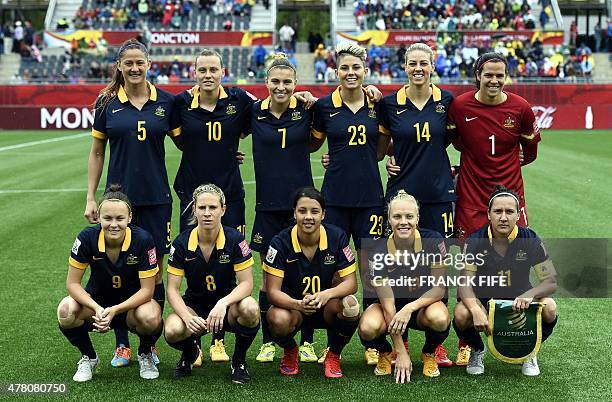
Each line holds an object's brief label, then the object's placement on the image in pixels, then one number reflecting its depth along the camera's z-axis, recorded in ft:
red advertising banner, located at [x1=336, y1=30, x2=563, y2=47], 116.26
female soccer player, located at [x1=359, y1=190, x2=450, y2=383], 17.30
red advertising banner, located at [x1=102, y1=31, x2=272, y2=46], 121.29
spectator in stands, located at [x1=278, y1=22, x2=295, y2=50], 122.42
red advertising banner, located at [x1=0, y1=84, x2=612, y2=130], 89.76
